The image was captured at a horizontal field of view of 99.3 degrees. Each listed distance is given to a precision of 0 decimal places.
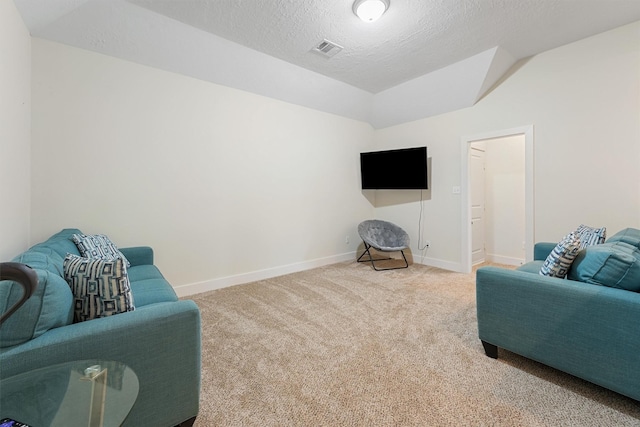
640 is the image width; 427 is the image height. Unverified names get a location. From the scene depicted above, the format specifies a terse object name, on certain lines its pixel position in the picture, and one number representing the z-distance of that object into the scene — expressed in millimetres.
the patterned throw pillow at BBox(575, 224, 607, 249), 2325
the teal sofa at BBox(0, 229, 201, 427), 1001
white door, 4406
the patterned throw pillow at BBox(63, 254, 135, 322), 1280
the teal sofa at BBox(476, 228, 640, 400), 1388
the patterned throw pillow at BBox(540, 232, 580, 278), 1703
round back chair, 4473
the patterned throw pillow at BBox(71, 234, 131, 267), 2178
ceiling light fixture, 2299
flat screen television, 4293
